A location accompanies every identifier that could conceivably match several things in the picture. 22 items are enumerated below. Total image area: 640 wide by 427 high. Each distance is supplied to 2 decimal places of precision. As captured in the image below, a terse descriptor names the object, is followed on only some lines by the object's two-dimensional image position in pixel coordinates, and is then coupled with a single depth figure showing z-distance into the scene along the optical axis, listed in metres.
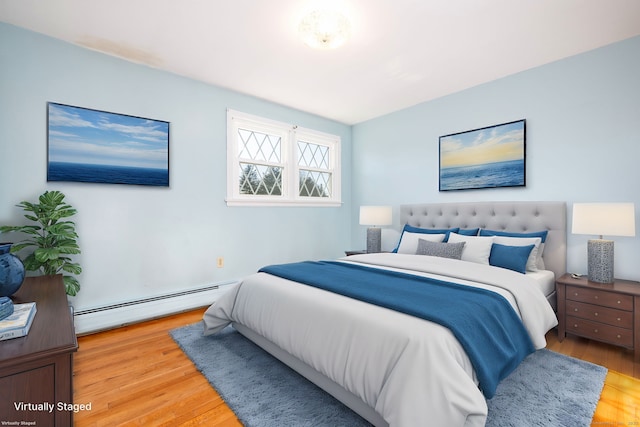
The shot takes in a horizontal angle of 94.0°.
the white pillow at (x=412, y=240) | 3.12
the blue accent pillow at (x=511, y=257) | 2.48
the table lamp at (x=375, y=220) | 3.84
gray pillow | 2.75
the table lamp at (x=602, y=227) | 2.18
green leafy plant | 2.15
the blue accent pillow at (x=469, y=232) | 3.07
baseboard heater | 2.54
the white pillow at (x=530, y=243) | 2.59
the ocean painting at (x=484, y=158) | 3.02
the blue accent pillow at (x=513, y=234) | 2.69
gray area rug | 1.49
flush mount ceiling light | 2.04
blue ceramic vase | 1.46
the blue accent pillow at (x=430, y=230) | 3.20
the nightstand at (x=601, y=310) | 2.10
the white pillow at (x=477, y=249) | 2.64
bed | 1.15
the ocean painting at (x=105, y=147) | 2.45
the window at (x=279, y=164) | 3.54
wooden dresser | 0.96
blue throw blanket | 1.34
